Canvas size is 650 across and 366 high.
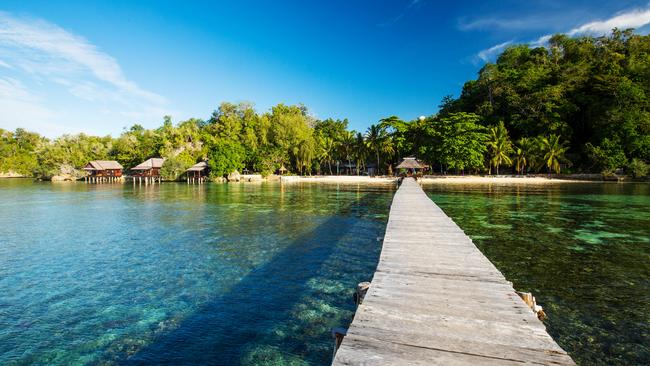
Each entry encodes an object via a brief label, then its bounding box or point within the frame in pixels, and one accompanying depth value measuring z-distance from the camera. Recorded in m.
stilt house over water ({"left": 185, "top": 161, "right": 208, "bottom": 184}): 60.56
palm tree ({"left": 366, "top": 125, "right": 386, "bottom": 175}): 60.38
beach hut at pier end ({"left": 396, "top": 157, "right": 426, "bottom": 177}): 51.37
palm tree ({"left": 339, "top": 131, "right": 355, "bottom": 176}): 64.00
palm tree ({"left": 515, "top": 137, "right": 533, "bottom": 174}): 50.32
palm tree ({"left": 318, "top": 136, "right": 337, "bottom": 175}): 65.58
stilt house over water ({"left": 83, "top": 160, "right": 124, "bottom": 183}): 64.69
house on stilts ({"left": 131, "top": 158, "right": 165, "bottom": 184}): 62.03
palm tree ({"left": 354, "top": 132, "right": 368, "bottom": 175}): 62.25
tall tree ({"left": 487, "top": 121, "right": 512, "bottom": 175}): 50.94
